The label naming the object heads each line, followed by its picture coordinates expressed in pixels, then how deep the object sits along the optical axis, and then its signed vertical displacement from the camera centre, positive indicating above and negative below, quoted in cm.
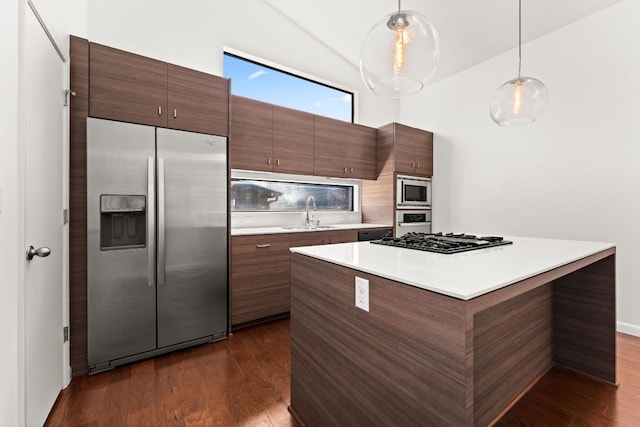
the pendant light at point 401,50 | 143 +80
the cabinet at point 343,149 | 363 +79
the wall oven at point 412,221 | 400 -13
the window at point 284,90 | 350 +158
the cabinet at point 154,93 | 210 +90
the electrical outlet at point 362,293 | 116 -32
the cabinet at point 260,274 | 271 -60
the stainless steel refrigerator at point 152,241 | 206 -24
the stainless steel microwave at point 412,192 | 399 +28
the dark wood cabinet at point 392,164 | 393 +66
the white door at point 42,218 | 140 -5
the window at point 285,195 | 346 +20
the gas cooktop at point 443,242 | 155 -18
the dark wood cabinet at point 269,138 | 301 +79
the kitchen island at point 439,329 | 90 -52
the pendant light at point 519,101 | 201 +77
